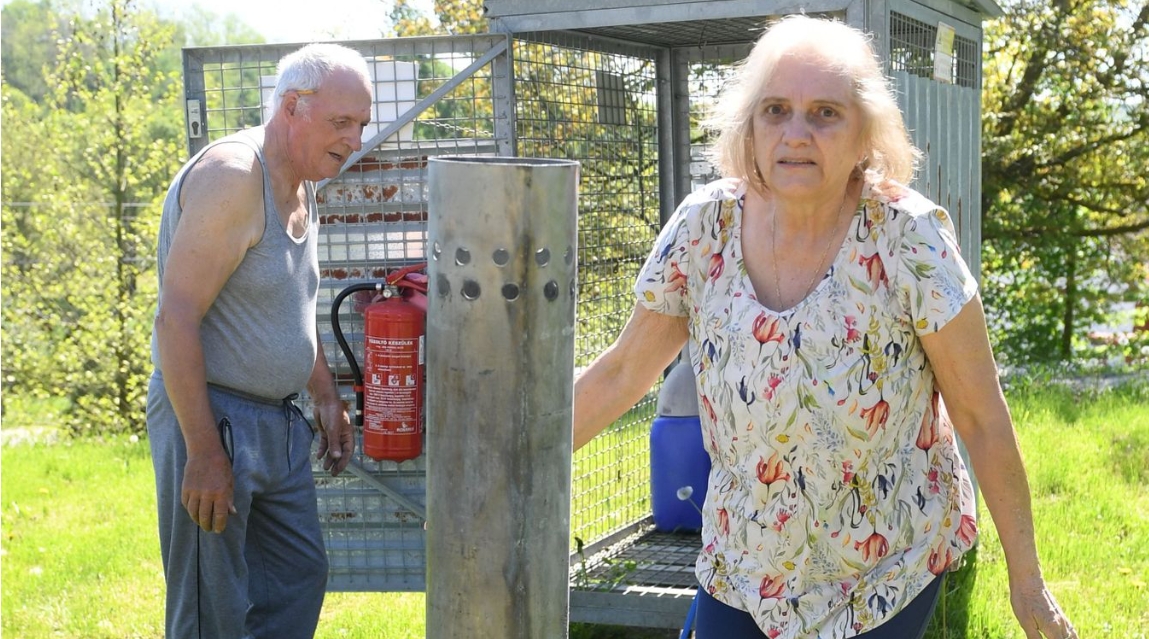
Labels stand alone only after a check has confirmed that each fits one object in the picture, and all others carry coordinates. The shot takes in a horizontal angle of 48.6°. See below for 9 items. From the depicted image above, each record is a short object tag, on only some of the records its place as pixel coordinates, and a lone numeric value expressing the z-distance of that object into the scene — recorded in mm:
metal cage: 4355
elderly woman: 2344
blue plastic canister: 5059
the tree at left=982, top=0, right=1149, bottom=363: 11539
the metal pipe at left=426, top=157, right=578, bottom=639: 1644
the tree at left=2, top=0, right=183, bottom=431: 12883
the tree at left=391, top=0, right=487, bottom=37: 12117
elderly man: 3262
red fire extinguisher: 4125
